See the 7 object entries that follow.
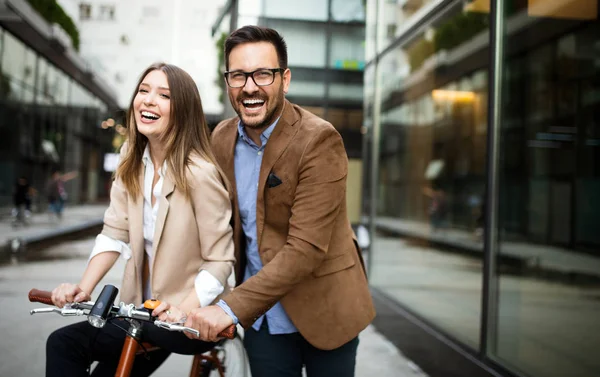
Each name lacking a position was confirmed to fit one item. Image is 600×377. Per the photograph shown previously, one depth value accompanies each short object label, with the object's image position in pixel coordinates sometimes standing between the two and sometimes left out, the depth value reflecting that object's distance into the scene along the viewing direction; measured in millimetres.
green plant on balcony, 10234
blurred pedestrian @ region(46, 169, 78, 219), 20375
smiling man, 1940
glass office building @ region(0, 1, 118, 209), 15147
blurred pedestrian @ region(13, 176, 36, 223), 17750
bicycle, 1747
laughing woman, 2057
